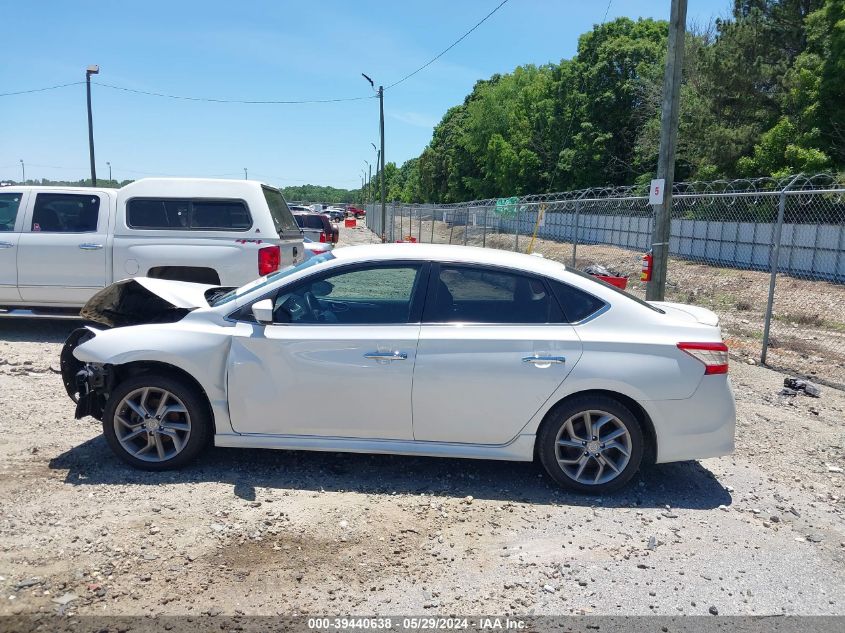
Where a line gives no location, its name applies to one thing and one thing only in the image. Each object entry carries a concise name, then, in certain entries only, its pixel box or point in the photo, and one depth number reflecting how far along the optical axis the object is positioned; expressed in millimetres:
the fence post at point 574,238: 13617
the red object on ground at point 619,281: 10980
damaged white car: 4547
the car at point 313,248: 11500
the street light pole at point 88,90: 25941
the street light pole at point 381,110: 37050
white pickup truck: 8734
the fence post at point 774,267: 8164
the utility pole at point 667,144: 9336
